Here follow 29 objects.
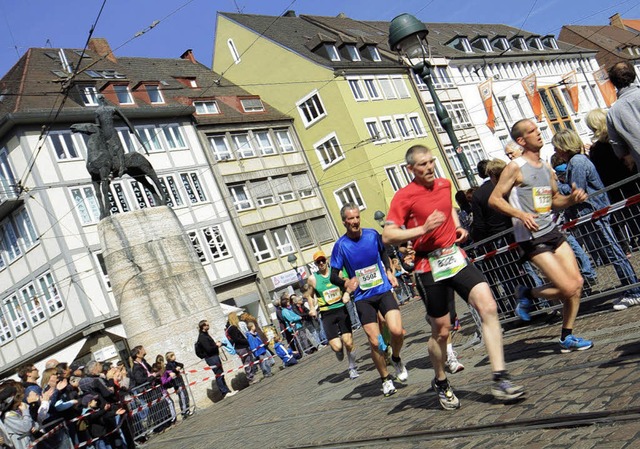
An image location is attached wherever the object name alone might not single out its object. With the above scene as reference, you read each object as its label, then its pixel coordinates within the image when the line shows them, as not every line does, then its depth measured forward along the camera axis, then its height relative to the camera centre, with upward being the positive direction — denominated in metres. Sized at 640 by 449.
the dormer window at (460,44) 63.81 +14.43
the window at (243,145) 47.42 +10.08
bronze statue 18.69 +4.74
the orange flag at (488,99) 57.49 +8.62
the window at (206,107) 46.91 +12.93
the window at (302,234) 48.02 +3.93
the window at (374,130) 49.26 +8.36
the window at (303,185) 49.72 +6.89
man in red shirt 6.21 +0.01
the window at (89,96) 40.69 +13.97
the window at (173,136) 43.62 +11.16
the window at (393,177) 49.41 +5.15
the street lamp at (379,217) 39.46 +2.57
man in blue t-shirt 8.48 -0.05
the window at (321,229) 49.22 +3.88
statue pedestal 17.91 +1.59
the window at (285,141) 50.28 +9.94
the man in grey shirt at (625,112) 7.14 +0.50
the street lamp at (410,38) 12.93 +3.34
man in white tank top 6.77 -0.05
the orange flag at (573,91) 60.42 +7.57
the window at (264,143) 48.88 +10.06
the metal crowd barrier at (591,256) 7.79 -0.57
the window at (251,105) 50.16 +12.80
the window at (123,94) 42.69 +14.03
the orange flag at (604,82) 58.93 +6.73
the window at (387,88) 52.85 +11.11
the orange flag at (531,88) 54.82 +7.74
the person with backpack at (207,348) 17.17 -0.07
